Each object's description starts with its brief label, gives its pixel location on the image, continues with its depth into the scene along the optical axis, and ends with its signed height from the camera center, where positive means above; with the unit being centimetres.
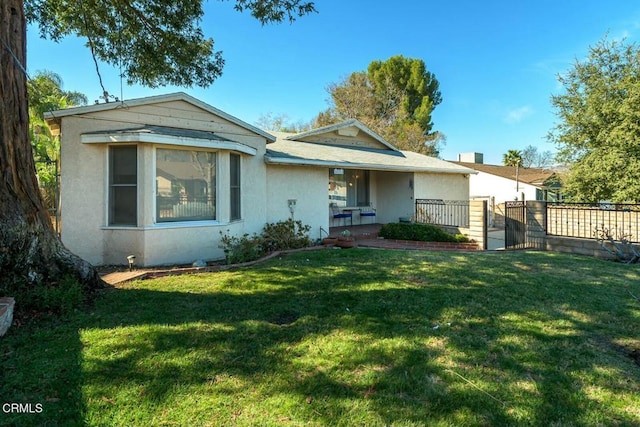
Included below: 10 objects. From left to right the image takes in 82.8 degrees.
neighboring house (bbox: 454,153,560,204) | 3114 +270
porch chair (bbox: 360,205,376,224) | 1612 +9
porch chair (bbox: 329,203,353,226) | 1501 +5
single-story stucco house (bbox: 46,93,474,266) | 778 +85
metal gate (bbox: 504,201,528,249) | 1182 -41
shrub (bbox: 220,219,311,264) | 845 -70
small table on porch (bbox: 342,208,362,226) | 1556 +18
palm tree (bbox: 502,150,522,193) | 4322 +683
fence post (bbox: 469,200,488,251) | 1176 -28
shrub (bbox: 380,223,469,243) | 1211 -68
